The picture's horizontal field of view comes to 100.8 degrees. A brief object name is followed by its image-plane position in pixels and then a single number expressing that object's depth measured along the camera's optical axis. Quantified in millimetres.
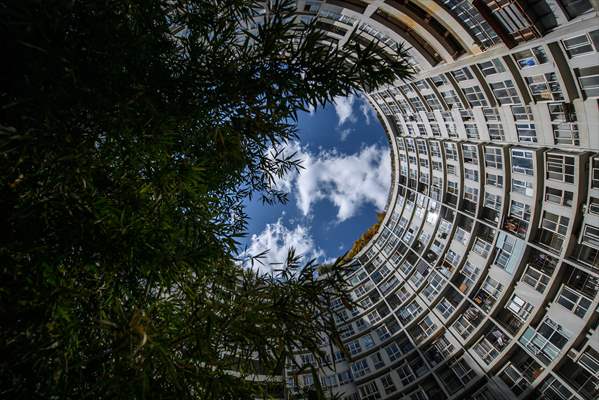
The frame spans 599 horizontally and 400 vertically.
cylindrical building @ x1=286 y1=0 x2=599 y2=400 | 14031
